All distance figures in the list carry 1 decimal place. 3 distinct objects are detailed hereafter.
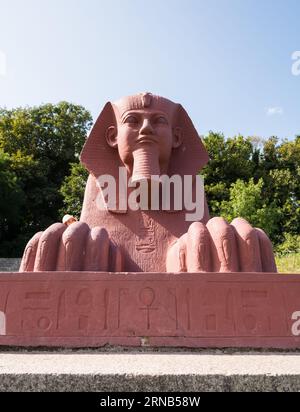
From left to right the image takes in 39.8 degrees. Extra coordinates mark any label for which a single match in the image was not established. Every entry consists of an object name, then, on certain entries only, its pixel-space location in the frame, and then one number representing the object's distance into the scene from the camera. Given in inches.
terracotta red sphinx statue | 119.1
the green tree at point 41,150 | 765.9
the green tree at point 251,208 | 612.4
